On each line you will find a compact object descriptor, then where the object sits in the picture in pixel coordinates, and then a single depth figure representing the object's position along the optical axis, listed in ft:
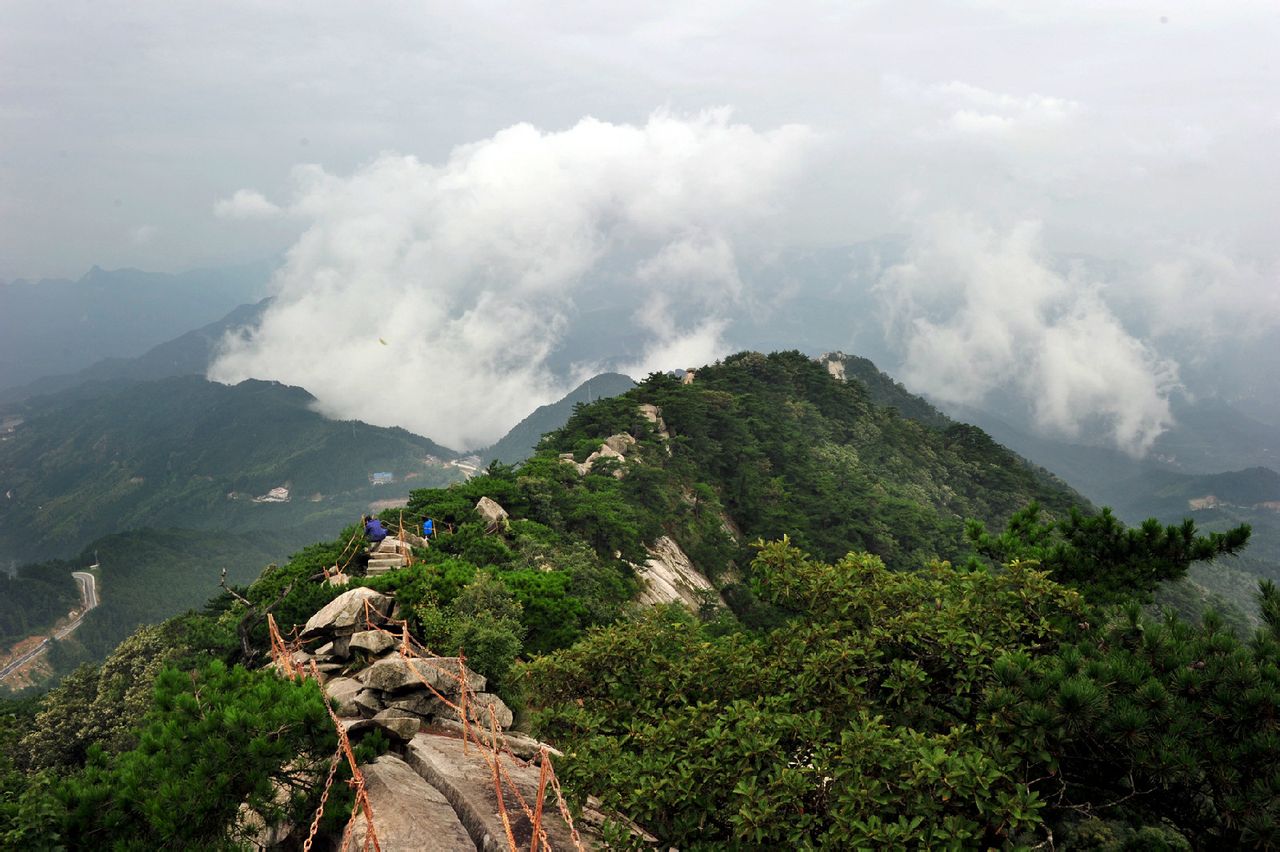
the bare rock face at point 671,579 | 100.01
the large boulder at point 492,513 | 90.94
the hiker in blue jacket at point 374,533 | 79.20
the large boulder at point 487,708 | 38.86
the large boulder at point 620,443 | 147.84
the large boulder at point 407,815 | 24.98
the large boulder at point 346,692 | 36.94
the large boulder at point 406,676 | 38.50
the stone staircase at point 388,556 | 71.78
